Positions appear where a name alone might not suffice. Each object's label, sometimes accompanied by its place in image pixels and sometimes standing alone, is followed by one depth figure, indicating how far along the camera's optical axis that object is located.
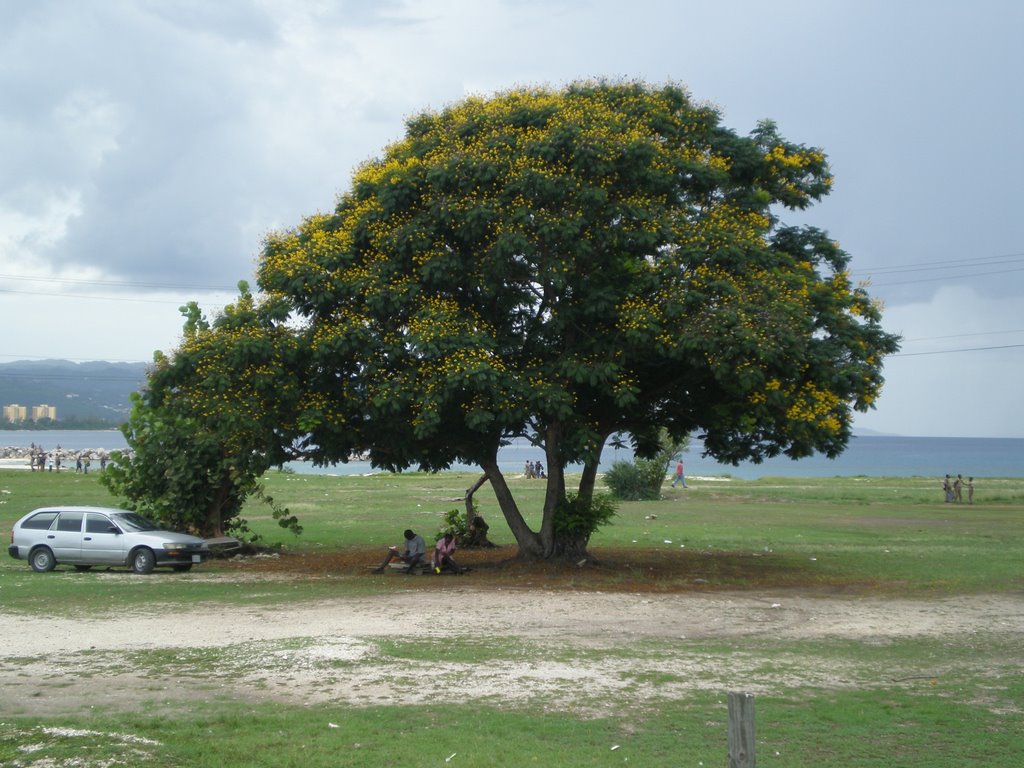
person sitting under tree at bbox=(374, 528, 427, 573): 23.97
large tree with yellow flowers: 20.33
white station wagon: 24.52
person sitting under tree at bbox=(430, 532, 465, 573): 24.25
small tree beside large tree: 21.91
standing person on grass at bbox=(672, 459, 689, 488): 63.62
